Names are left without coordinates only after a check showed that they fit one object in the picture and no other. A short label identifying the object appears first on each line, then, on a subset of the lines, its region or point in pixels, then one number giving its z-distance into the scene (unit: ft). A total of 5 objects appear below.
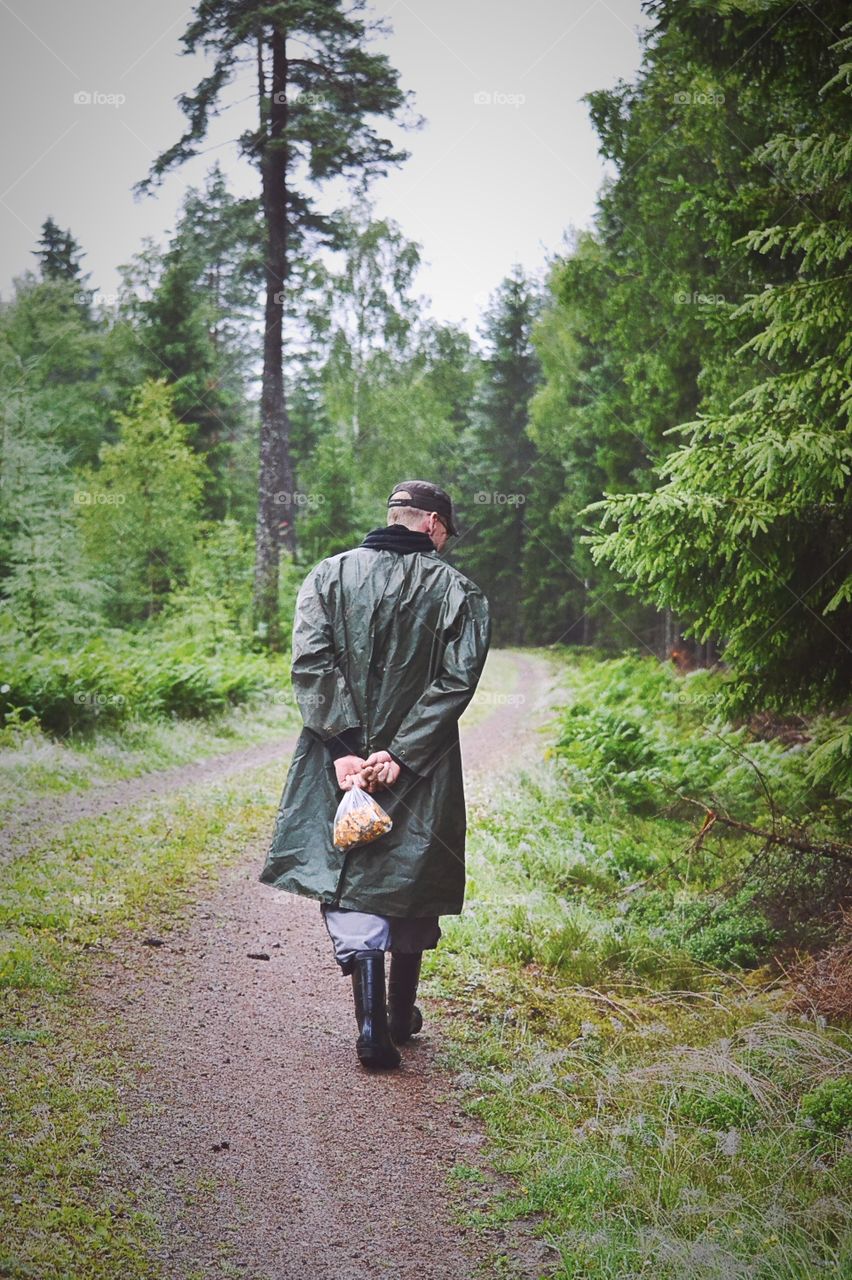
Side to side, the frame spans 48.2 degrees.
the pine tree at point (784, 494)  16.33
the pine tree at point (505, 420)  97.60
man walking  12.51
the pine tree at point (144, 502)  56.90
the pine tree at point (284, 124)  47.52
